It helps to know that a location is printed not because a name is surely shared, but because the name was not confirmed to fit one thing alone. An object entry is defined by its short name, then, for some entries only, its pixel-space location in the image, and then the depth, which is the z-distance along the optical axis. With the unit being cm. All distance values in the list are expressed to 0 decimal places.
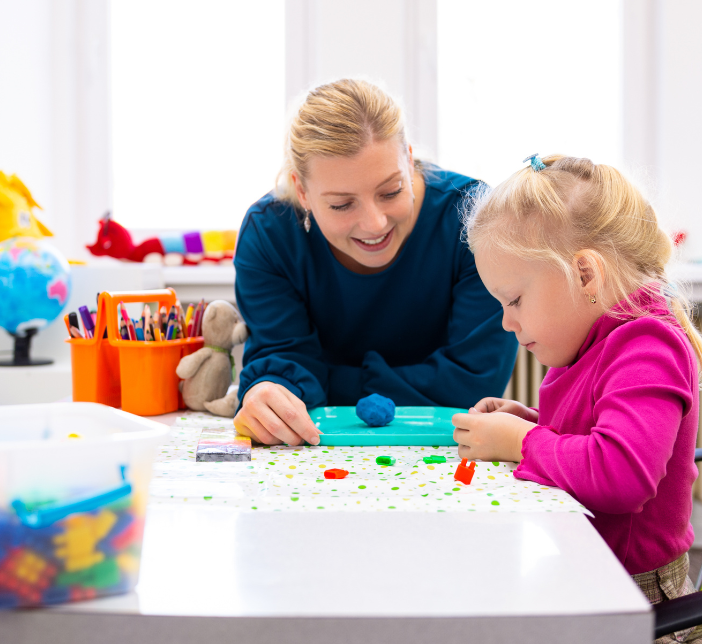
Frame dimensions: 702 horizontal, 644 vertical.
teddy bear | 111
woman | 108
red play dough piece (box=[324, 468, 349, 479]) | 73
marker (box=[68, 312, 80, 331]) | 115
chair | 55
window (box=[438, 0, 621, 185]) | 231
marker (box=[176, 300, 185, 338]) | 117
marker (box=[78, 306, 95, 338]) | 114
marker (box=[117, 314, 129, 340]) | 111
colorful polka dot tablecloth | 65
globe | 142
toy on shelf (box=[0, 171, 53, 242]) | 149
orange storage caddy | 110
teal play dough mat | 90
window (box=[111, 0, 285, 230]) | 231
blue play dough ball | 94
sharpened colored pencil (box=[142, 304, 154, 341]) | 111
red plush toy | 197
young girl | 68
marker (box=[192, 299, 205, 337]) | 121
